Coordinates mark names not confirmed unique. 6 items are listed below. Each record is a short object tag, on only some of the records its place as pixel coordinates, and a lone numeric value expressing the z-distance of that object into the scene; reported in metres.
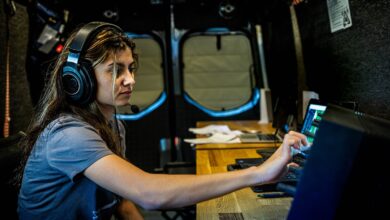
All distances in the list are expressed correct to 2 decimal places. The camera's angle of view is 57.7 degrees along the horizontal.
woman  0.89
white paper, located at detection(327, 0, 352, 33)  1.70
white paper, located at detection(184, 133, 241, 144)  2.34
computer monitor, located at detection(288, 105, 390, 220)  0.60
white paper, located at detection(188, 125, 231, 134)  2.76
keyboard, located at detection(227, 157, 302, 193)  1.17
